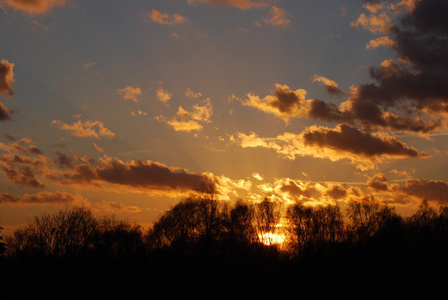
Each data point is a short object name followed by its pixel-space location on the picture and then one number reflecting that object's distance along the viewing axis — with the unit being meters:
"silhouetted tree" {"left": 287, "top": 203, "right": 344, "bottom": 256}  81.50
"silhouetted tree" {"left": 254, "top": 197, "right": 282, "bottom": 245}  85.75
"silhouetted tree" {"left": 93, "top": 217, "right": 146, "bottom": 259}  85.25
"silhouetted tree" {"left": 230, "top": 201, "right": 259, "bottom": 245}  82.88
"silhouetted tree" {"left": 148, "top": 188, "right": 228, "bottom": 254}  80.69
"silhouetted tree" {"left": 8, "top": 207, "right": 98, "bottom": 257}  86.84
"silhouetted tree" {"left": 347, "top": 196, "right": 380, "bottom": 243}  80.42
